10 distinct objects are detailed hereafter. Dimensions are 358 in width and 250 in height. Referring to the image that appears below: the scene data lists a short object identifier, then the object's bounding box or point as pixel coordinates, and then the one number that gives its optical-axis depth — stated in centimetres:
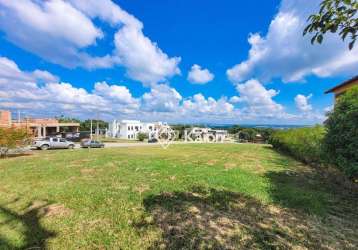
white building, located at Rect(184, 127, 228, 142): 4891
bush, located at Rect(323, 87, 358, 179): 548
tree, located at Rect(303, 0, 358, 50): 189
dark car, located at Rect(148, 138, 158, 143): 4469
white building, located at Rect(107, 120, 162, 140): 6242
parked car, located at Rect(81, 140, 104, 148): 2987
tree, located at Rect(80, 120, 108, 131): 6876
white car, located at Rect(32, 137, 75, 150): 2451
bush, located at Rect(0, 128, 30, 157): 1505
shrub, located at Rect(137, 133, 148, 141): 5172
